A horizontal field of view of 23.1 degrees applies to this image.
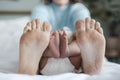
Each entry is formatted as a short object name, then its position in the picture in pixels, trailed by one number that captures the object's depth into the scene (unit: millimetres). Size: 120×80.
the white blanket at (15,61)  851
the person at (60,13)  1410
